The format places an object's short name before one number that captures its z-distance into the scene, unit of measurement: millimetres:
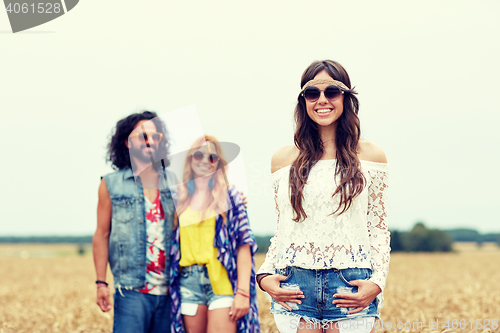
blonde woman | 3500
